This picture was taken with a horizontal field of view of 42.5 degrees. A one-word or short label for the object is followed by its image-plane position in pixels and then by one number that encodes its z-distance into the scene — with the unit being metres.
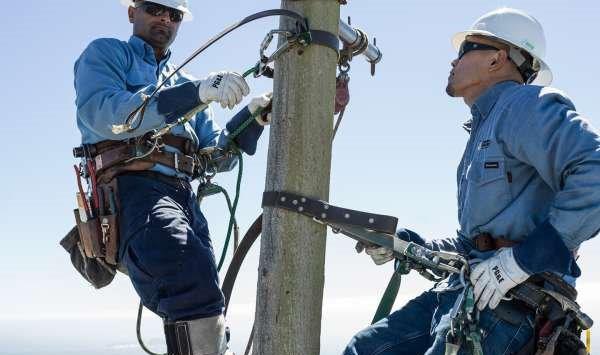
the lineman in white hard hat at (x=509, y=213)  3.40
